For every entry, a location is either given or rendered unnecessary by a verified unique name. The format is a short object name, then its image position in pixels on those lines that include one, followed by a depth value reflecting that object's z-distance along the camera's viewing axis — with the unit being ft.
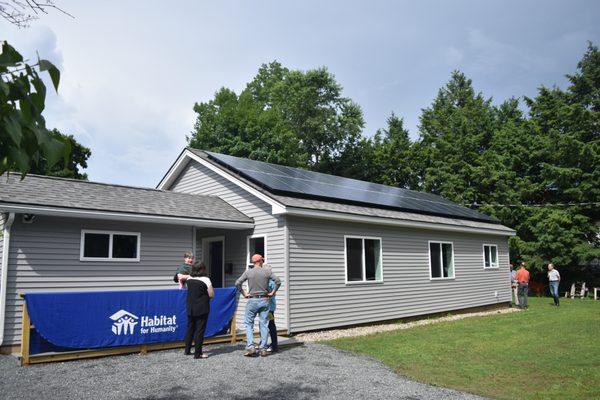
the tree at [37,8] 9.40
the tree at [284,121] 119.55
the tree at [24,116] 5.38
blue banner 26.71
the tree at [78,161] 117.29
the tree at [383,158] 129.59
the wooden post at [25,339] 25.88
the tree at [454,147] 109.81
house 32.58
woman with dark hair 28.13
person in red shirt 62.80
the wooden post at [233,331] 33.85
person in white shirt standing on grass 66.12
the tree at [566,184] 86.58
